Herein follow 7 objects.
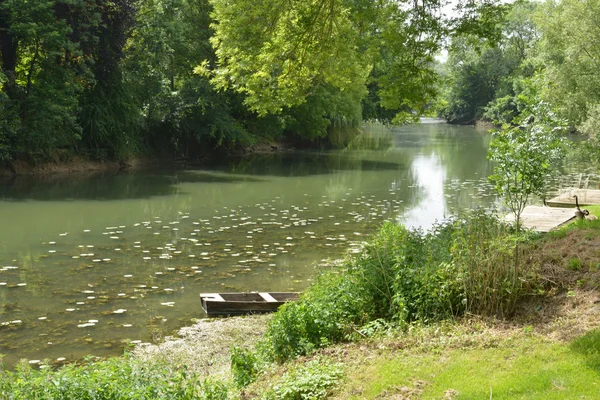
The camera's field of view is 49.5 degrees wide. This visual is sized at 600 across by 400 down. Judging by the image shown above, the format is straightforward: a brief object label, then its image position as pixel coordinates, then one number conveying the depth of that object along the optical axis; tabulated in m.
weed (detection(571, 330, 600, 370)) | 5.78
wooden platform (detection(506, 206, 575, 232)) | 14.95
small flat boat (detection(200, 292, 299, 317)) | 10.84
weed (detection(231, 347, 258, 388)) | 7.21
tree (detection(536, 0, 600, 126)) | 32.50
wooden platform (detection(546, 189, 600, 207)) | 19.56
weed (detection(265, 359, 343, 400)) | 6.07
